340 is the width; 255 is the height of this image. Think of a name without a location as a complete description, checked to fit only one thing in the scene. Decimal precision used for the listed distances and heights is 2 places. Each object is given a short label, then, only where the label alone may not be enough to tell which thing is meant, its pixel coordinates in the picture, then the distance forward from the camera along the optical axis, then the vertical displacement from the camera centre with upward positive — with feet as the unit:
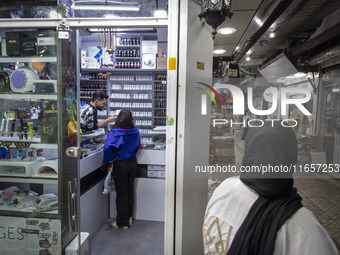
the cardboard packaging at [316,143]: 6.76 -0.95
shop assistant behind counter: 12.16 -0.45
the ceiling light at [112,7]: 6.96 +3.38
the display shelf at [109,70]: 22.97 +4.24
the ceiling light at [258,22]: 11.09 +4.63
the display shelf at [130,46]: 23.53 +6.82
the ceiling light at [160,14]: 5.84 +2.65
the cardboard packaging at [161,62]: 22.67 +5.00
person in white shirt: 2.99 -1.47
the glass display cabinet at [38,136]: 6.48 -0.84
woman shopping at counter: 10.49 -2.24
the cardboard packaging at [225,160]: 6.87 -1.51
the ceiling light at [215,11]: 5.69 +2.60
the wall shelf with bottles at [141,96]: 23.65 +1.59
